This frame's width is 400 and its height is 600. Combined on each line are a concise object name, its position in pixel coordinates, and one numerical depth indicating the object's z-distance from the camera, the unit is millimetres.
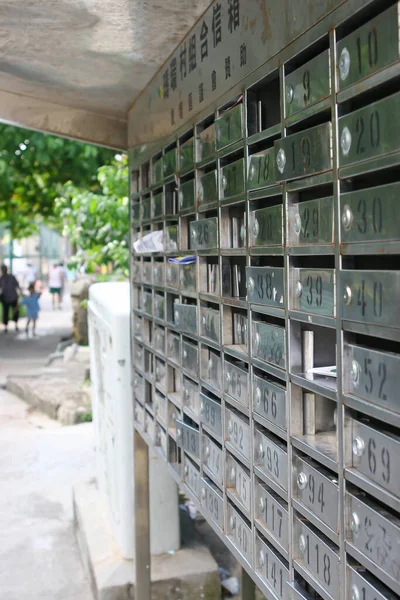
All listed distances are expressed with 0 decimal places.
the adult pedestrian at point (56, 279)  21594
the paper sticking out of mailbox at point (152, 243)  2965
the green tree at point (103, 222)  7668
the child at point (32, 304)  15250
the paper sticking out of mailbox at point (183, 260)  2500
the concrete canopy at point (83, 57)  2467
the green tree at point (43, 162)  11727
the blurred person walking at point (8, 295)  16627
